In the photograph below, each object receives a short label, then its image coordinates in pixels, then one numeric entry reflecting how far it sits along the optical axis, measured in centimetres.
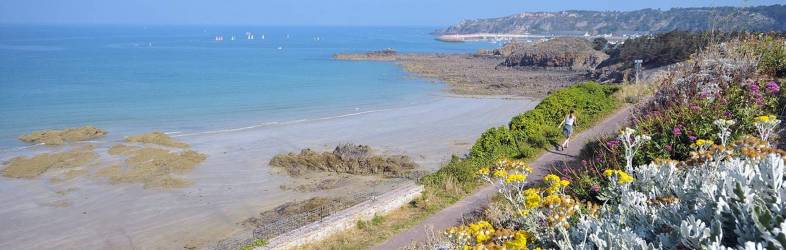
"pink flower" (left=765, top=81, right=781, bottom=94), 942
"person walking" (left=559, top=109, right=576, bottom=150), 1478
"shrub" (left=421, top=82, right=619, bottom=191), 1357
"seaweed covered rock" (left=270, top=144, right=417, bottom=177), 1989
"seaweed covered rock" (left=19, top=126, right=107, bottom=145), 2552
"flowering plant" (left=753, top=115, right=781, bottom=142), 648
